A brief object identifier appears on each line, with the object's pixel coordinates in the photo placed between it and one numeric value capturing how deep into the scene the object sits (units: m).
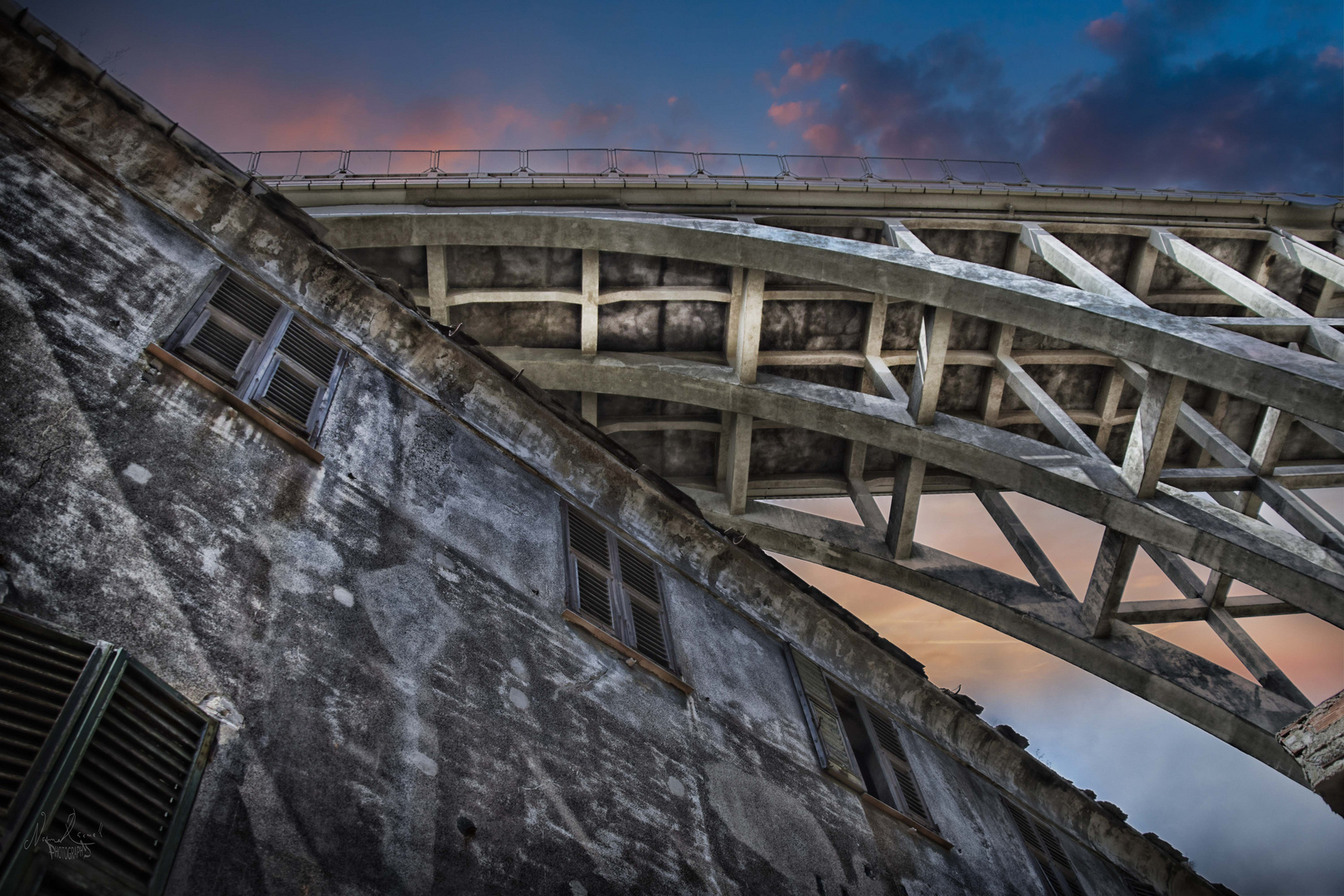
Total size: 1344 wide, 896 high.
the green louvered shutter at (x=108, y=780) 3.27
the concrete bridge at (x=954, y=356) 11.73
